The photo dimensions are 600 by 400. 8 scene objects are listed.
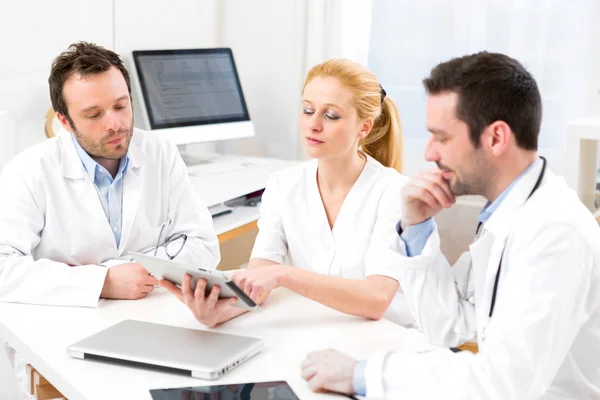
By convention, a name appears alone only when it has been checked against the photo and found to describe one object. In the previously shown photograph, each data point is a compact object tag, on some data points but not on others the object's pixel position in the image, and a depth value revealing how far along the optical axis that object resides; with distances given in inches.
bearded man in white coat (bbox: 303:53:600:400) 47.1
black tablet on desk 50.4
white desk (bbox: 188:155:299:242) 114.7
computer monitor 131.9
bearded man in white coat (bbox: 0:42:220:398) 72.6
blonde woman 79.6
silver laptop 53.9
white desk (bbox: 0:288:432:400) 52.9
